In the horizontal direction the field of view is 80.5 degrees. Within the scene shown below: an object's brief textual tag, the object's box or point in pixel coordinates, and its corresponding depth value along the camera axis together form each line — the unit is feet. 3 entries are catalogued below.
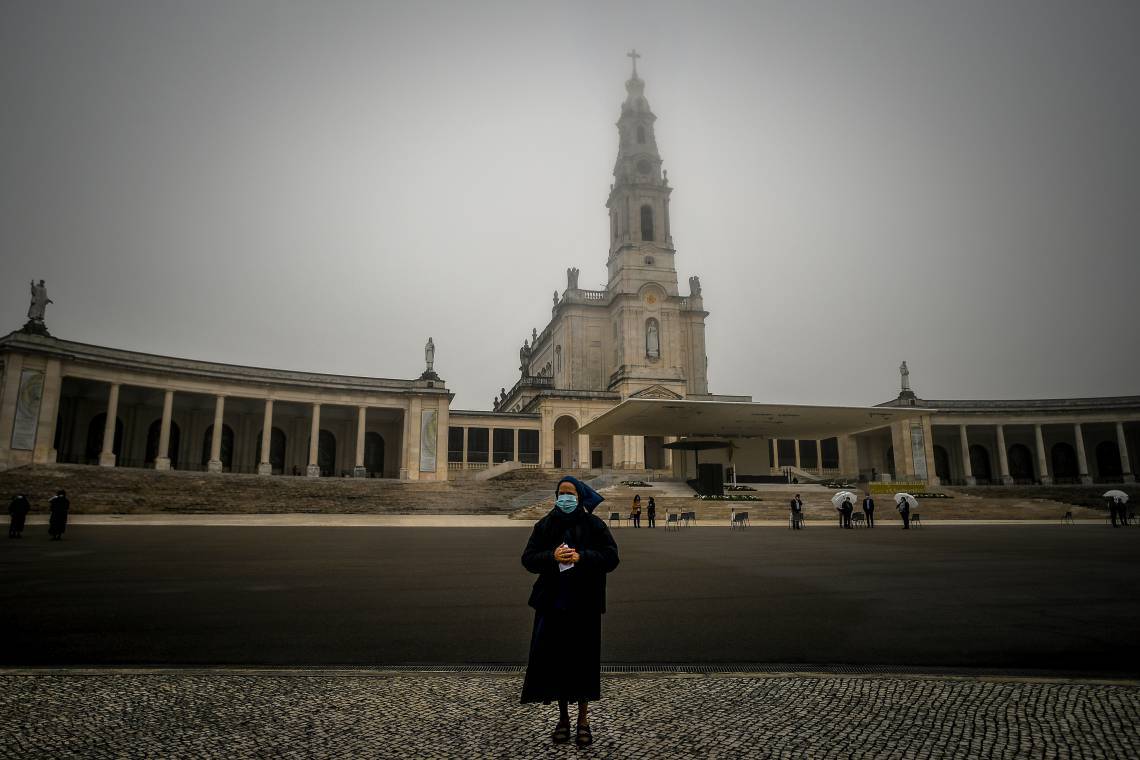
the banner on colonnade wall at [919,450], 175.79
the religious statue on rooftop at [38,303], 122.93
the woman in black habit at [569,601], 14.94
